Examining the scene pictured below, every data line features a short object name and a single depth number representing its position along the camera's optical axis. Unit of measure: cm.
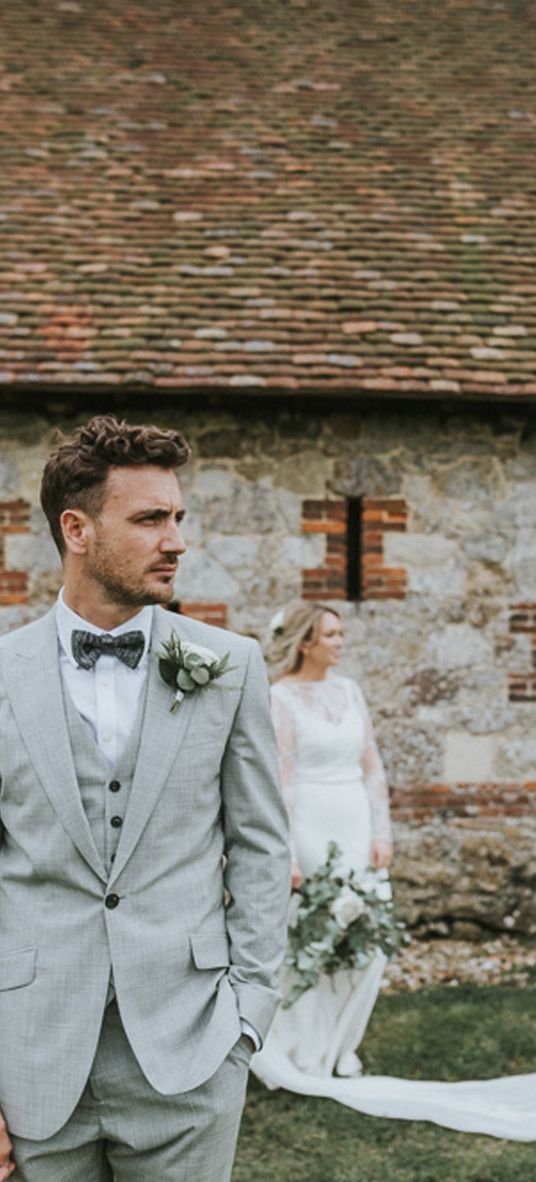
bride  560
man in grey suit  244
